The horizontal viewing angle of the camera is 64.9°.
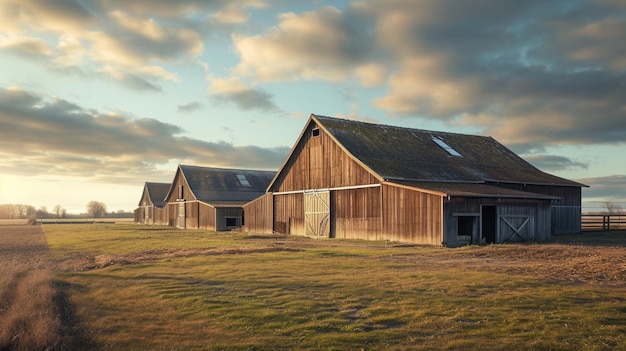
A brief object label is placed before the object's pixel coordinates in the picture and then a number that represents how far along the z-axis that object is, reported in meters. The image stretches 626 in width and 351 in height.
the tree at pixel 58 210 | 174.75
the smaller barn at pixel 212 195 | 61.09
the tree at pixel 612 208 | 104.39
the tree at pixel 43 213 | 181.57
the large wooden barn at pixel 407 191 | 31.16
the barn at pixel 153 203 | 86.88
